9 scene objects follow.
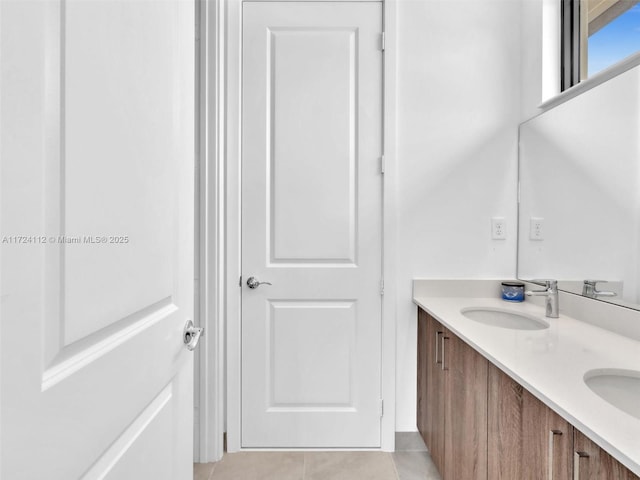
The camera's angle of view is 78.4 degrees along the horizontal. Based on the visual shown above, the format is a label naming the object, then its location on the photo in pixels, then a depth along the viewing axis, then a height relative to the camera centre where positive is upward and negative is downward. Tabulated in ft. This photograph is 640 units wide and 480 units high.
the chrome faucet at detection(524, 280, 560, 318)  5.33 -0.87
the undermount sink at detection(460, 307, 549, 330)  5.54 -1.21
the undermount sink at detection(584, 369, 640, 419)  3.24 -1.24
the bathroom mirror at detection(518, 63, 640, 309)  4.56 +0.59
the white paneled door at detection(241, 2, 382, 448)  6.61 +0.22
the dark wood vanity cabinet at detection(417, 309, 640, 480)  2.75 -1.80
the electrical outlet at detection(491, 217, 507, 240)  6.79 +0.10
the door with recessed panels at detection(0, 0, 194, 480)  1.52 -0.03
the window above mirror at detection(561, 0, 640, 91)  4.77 +2.74
